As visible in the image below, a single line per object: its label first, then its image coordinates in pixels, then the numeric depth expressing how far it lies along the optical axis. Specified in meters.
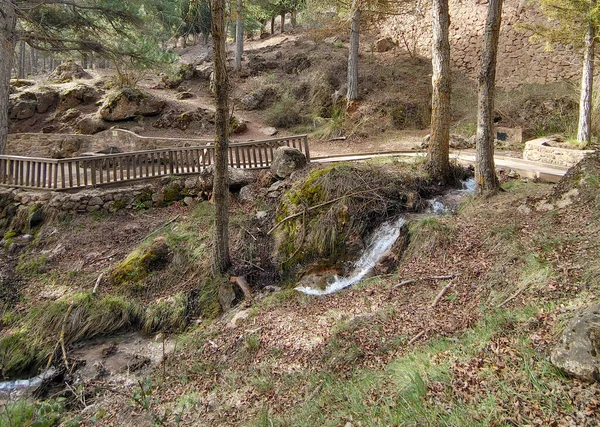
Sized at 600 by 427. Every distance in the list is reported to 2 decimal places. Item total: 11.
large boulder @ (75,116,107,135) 15.57
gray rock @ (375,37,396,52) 19.38
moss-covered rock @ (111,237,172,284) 7.27
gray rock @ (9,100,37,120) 15.80
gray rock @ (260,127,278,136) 16.16
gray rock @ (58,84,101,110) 16.66
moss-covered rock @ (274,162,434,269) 6.90
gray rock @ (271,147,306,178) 8.96
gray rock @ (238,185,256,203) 8.86
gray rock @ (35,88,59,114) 16.33
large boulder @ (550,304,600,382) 2.53
